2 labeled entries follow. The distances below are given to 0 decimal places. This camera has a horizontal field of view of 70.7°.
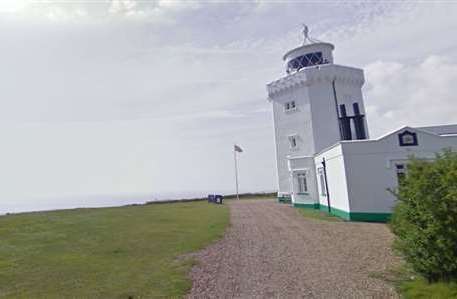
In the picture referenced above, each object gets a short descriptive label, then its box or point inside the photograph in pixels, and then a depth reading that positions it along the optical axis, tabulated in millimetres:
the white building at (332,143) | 16922
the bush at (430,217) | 5812
